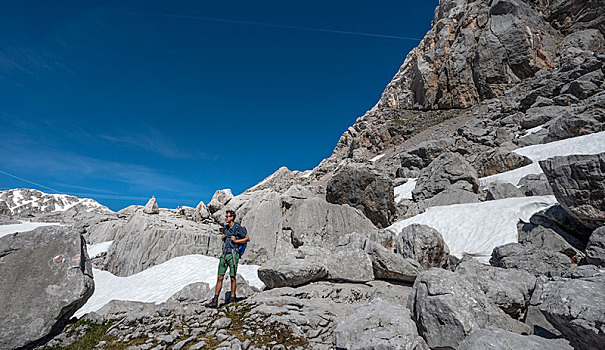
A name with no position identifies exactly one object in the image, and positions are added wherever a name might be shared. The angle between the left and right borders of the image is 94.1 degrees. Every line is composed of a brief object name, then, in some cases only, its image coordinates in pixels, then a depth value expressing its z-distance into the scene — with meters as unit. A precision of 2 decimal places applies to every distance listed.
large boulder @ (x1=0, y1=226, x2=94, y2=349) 7.45
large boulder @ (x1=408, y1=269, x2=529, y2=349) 5.94
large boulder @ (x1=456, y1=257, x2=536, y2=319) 7.50
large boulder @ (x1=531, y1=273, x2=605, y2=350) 4.41
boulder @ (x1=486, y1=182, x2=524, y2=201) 22.59
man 9.88
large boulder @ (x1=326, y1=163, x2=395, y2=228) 25.00
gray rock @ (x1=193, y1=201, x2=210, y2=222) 29.93
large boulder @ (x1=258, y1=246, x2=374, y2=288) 11.10
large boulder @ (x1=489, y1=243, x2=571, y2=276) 11.36
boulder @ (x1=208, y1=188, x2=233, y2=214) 29.98
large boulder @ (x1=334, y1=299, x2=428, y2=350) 5.71
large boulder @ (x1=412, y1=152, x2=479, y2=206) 26.41
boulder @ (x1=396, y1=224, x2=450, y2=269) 15.52
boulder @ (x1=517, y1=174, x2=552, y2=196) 21.08
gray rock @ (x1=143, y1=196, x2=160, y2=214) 30.34
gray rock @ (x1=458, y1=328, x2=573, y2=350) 4.65
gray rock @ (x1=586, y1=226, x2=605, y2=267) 10.88
